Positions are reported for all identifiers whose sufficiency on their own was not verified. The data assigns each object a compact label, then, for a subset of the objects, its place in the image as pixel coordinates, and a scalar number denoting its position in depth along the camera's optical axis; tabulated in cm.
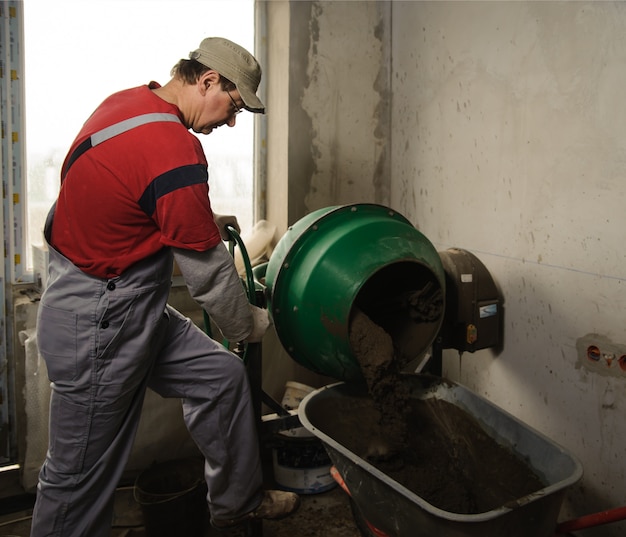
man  135
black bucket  187
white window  216
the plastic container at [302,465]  214
